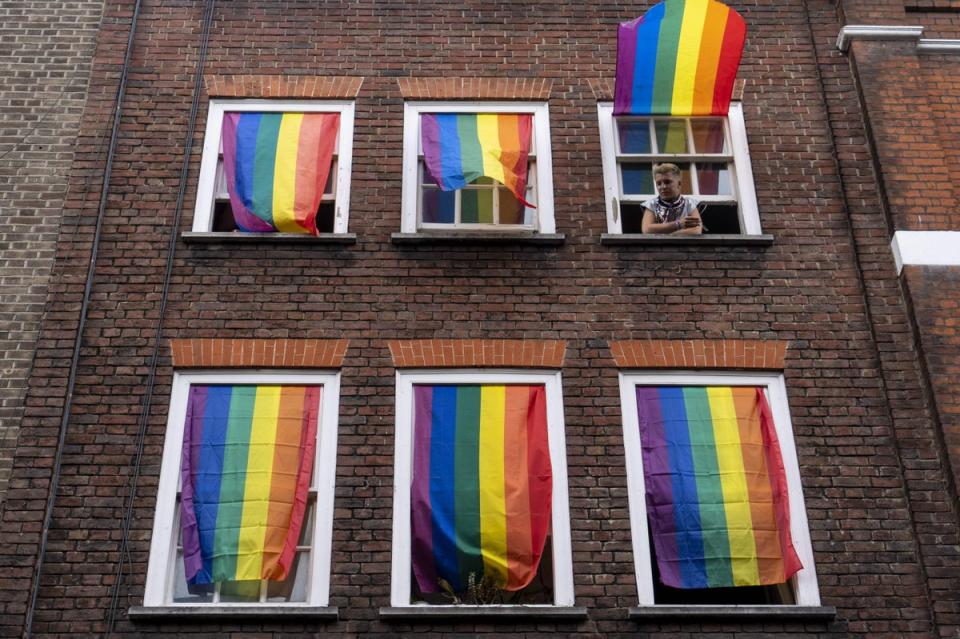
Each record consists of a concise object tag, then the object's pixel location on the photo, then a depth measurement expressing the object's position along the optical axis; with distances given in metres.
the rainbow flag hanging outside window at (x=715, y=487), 8.89
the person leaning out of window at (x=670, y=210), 10.41
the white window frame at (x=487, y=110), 10.49
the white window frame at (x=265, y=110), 10.49
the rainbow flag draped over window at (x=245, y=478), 8.85
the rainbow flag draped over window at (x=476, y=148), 10.54
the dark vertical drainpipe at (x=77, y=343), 8.64
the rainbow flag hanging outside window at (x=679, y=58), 10.81
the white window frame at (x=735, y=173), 10.57
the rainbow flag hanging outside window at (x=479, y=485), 8.88
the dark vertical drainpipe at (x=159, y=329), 8.67
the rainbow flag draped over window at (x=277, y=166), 10.38
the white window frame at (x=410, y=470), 8.81
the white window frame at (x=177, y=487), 8.75
